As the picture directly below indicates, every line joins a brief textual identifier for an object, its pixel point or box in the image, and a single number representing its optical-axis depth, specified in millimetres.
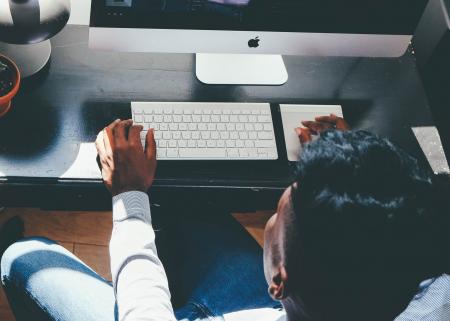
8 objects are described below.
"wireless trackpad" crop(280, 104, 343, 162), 1274
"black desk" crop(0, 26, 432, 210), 1184
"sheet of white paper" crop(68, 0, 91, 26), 1383
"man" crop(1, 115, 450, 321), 795
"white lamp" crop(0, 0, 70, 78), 1101
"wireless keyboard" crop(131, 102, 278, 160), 1222
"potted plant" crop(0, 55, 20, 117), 1164
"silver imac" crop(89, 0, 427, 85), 1192
